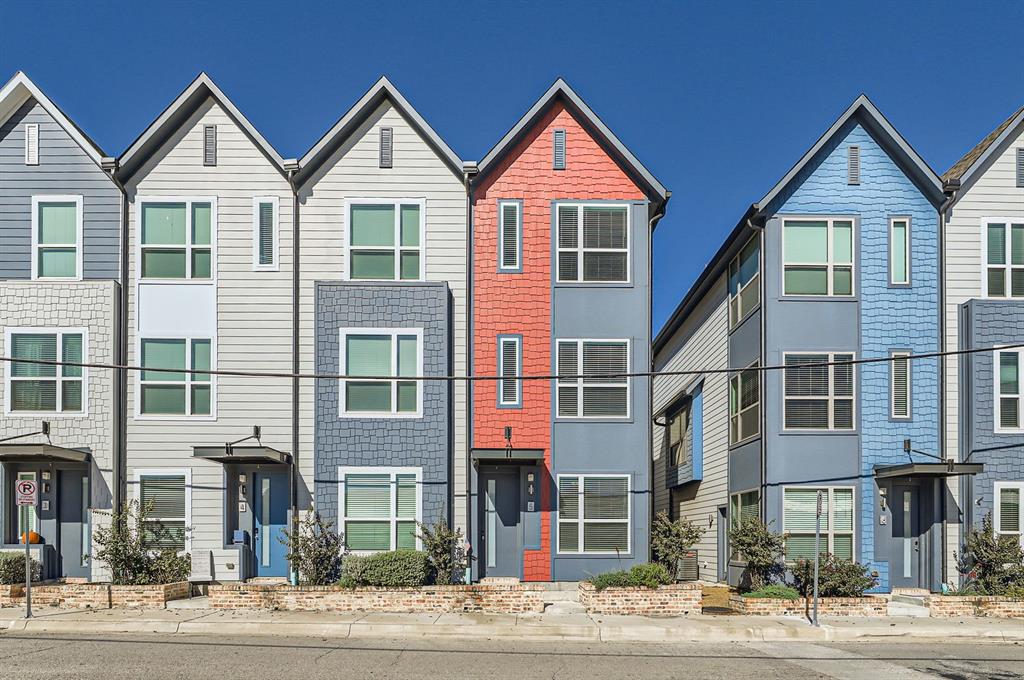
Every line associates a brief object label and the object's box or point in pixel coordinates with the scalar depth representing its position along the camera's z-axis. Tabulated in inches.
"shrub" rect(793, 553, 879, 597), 716.7
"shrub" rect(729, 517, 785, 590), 749.9
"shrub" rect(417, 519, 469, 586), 753.0
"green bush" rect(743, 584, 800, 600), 703.1
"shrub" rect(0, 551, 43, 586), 722.2
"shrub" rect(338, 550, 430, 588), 722.2
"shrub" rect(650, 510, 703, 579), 753.6
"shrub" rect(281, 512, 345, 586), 748.0
